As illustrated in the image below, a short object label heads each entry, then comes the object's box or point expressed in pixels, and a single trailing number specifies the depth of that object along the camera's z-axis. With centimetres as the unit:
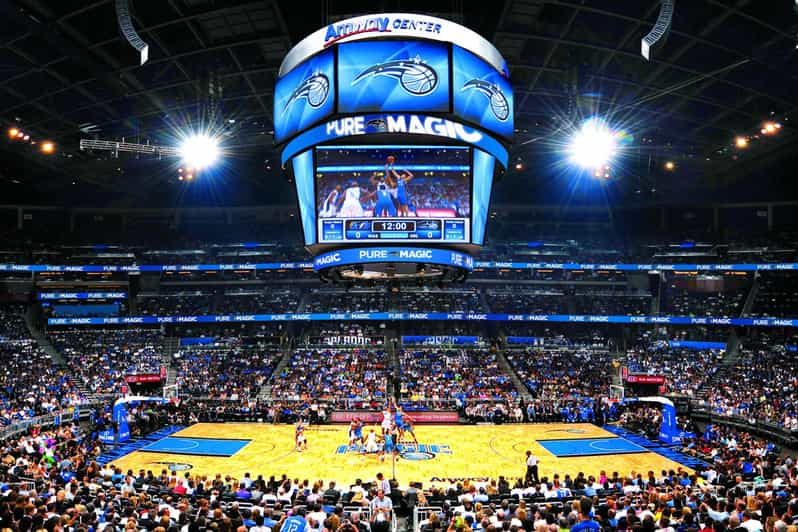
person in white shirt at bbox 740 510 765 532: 936
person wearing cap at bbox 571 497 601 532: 914
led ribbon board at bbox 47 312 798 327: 4619
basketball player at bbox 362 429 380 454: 2558
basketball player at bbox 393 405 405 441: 2630
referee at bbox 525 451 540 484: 1902
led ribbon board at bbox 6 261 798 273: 4541
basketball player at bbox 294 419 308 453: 2597
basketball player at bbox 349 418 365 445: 2589
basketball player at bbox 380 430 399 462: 2474
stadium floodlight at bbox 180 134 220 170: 2819
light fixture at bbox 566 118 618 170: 2798
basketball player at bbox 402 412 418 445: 2658
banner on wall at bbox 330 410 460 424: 3462
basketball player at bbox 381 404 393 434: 2456
